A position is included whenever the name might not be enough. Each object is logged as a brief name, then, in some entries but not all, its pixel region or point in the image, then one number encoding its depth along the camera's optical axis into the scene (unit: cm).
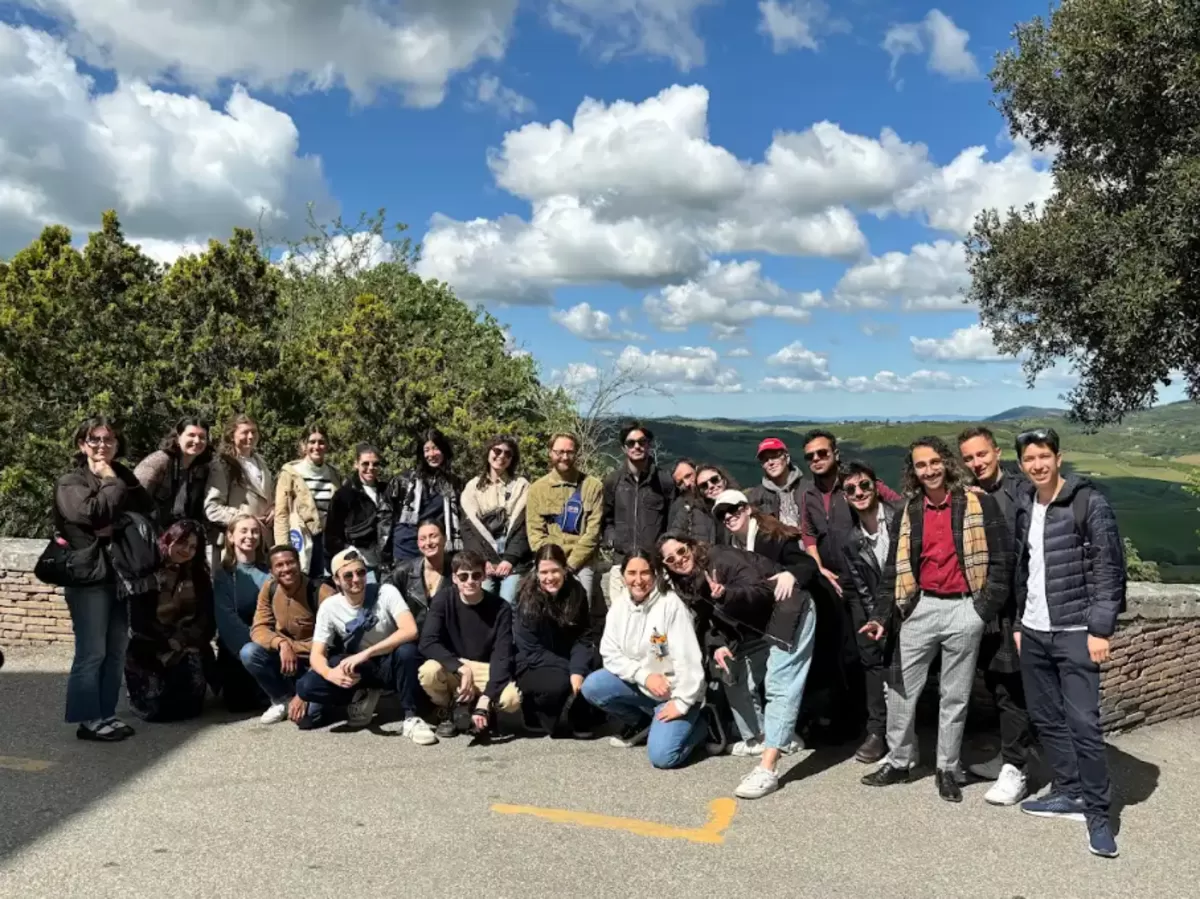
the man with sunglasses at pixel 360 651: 561
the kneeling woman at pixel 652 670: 512
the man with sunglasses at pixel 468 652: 561
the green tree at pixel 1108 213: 987
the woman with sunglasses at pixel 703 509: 593
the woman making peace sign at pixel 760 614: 487
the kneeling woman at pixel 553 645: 559
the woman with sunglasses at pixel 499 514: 652
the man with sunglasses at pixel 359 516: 663
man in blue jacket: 418
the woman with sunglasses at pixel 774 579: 507
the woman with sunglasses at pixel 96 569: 518
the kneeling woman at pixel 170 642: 579
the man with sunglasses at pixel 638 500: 642
